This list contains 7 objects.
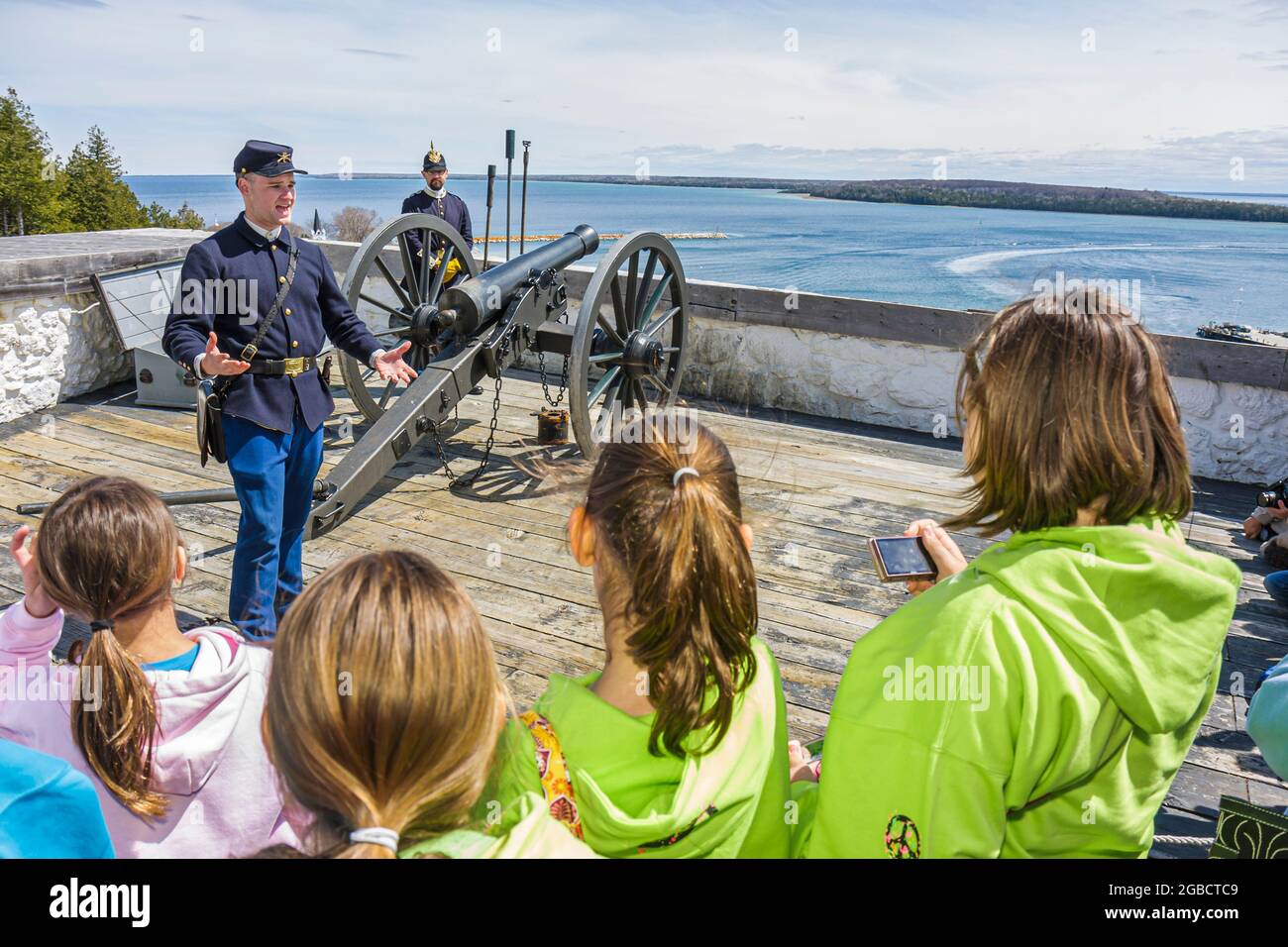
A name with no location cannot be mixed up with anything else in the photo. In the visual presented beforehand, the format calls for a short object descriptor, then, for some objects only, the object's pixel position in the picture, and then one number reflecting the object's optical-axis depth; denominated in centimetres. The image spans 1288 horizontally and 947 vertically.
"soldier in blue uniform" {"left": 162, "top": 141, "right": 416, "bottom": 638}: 317
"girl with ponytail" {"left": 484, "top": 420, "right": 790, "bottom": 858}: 129
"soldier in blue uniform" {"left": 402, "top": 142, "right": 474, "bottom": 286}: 668
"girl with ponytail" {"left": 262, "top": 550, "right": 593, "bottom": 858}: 98
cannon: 423
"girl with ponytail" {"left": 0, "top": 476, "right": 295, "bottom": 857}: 151
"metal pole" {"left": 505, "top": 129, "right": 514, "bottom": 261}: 772
